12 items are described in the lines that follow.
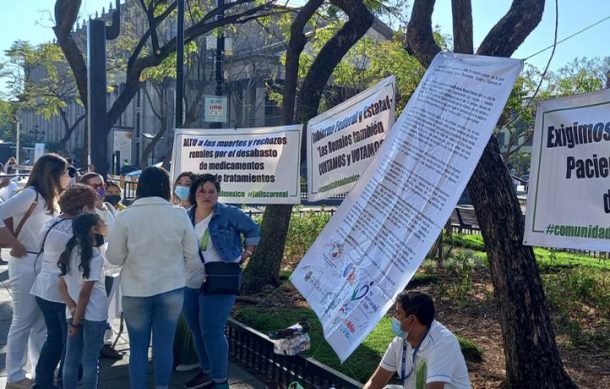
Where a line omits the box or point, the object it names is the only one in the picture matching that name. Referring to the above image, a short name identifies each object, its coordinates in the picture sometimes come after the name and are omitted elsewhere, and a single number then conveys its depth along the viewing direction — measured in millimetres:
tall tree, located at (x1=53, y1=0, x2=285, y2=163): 12766
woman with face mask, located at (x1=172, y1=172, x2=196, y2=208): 6008
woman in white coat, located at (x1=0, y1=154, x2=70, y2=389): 4945
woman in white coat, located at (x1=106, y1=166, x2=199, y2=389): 4395
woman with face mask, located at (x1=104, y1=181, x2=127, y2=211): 6751
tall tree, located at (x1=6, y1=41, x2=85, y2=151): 33781
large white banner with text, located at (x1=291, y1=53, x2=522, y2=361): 3111
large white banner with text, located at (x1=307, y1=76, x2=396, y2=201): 4615
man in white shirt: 3492
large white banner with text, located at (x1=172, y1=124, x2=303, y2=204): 6652
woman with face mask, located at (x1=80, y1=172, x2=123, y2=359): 5617
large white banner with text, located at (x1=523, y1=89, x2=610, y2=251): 3215
